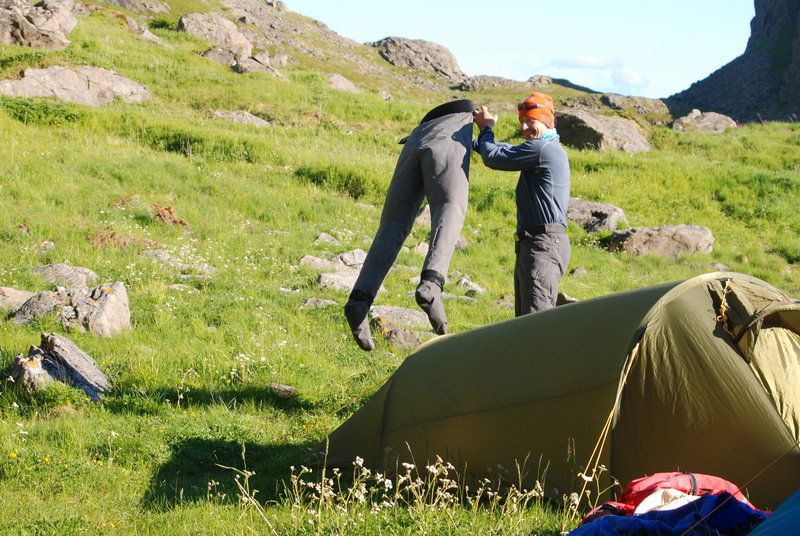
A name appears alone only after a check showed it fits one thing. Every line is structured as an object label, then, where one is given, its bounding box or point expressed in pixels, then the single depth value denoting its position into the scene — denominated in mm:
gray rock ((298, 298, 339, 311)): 10469
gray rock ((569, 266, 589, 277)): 14858
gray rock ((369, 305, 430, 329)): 10422
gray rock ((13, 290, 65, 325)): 8617
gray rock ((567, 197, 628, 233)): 18062
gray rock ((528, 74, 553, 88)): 136125
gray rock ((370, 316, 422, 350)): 9367
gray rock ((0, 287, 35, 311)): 9070
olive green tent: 5020
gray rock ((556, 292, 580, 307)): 10167
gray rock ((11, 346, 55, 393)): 6824
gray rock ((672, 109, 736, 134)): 37500
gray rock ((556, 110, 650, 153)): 25812
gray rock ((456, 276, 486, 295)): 12852
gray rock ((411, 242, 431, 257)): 14584
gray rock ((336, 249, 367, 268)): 13203
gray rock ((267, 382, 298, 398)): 7561
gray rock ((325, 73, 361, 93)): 37241
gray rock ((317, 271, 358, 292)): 11641
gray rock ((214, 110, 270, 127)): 25984
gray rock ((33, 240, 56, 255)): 11344
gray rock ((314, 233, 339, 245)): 14280
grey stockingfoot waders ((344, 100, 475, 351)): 6027
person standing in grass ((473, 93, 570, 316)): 6758
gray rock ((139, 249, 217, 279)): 11405
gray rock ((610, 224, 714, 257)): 16828
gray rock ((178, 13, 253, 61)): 49219
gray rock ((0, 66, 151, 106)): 24161
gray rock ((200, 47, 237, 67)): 38125
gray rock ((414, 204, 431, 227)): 16380
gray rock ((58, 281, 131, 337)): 8594
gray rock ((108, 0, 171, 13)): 63681
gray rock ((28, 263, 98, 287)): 10203
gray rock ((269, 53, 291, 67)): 49088
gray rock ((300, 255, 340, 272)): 12680
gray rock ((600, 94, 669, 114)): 89862
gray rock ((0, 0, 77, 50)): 31969
